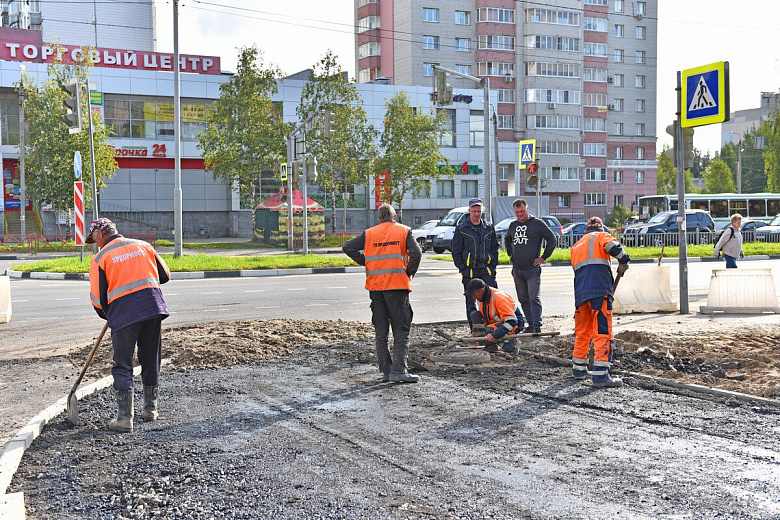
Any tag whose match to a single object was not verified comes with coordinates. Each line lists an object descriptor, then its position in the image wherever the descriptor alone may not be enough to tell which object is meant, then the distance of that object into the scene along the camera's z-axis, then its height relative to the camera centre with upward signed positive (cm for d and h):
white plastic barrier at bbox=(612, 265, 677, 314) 1368 -122
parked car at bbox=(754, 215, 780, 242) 3675 -69
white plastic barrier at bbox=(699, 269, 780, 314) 1338 -122
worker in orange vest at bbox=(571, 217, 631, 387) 789 -69
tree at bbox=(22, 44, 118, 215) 3822 +371
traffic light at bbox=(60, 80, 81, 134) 2250 +311
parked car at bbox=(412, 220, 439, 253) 3409 -59
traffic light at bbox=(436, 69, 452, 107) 2347 +368
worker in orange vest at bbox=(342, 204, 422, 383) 800 -55
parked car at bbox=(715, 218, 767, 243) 3859 -50
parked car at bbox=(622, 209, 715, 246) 3441 -48
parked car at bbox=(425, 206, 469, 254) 3306 -58
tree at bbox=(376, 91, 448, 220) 4772 +442
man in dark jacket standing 1052 -34
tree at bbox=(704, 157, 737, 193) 8762 +432
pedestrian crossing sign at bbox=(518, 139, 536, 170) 2890 +243
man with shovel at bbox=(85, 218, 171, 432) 646 -59
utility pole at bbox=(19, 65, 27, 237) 4067 +201
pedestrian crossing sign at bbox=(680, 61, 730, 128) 1200 +184
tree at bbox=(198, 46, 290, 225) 4197 +494
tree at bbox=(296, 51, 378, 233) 4391 +494
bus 4772 +84
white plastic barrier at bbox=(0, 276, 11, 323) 1264 -114
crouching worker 934 -106
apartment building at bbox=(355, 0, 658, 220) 7088 +1400
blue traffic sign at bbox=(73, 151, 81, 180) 2415 +179
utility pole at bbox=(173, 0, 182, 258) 2580 +233
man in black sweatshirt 1068 -45
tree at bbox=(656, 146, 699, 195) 8281 +416
